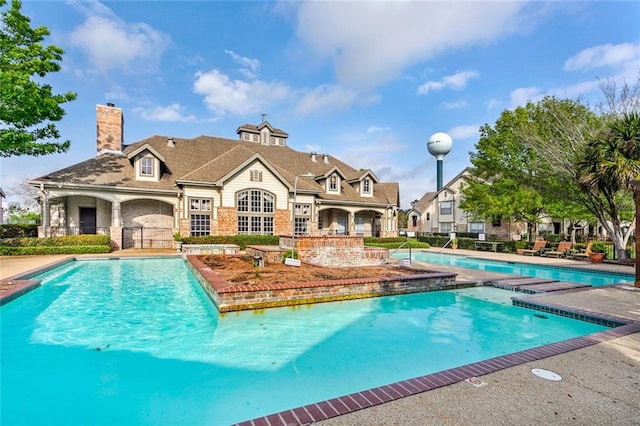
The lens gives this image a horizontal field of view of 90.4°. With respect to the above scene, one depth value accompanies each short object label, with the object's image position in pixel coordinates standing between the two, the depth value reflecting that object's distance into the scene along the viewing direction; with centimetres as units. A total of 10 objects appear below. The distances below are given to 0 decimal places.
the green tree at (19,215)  4237
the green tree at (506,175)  2309
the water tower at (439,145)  5219
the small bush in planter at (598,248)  1945
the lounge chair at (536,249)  2138
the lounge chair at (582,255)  1880
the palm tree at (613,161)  1348
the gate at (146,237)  2144
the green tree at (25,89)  1499
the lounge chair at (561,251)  2008
